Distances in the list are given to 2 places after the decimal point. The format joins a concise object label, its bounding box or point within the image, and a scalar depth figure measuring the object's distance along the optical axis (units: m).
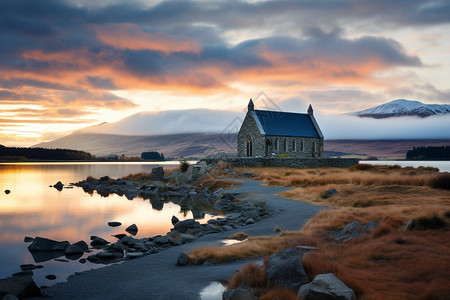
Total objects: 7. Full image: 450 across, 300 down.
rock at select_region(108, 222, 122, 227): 23.13
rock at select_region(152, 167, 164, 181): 56.27
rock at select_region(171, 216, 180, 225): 22.53
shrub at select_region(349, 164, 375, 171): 45.63
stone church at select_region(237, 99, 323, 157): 60.84
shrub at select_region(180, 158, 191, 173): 55.54
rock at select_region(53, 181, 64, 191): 50.59
